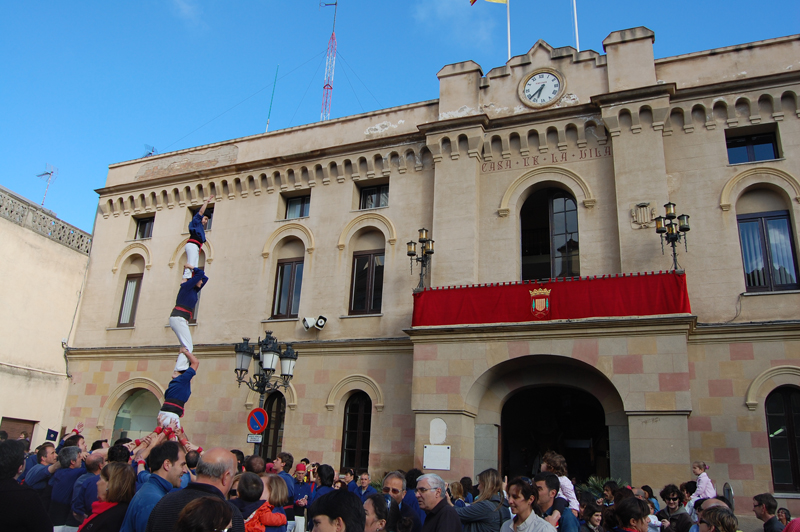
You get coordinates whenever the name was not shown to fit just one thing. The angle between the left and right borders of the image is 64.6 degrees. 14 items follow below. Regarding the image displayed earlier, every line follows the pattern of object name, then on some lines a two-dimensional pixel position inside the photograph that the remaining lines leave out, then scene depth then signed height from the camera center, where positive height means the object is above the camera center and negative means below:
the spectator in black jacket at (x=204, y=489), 4.48 -0.31
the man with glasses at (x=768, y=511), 7.81 -0.42
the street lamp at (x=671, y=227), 15.12 +5.63
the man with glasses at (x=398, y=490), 6.83 -0.35
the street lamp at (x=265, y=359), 14.33 +2.01
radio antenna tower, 28.73 +16.02
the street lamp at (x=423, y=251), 17.77 +5.59
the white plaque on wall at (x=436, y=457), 15.34 +0.03
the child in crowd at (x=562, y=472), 8.45 -0.10
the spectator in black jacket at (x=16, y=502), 4.69 -0.47
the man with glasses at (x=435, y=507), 6.05 -0.45
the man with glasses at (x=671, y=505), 8.81 -0.49
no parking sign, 13.68 +0.60
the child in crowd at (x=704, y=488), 11.10 -0.27
